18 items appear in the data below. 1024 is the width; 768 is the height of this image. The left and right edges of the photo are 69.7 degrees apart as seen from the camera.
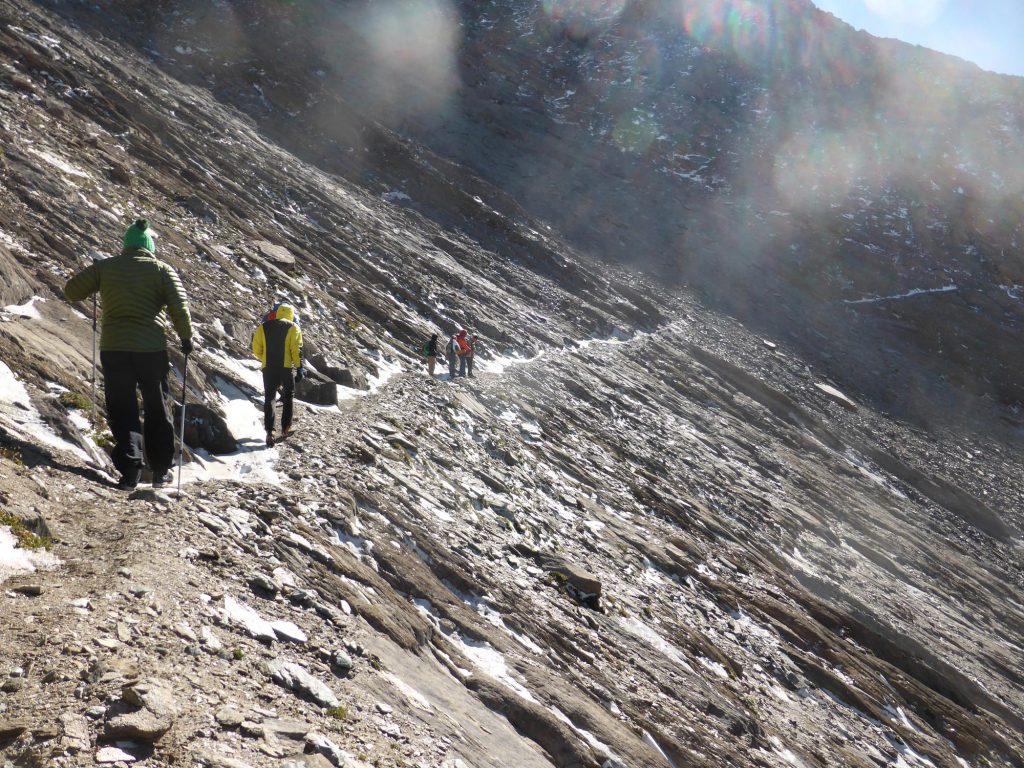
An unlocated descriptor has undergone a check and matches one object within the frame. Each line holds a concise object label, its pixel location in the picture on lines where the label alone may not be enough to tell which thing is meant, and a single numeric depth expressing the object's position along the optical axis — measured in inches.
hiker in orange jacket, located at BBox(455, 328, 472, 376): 912.9
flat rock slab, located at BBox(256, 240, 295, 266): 904.3
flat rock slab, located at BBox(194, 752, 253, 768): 155.3
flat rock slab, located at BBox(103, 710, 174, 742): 150.7
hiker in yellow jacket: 454.9
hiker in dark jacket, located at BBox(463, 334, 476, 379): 928.1
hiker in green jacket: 292.0
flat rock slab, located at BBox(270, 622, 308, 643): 227.6
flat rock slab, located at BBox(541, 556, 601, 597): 468.8
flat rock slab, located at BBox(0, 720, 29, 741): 142.8
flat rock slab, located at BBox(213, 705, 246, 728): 170.7
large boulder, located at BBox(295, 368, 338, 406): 559.8
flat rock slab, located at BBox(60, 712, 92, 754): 144.9
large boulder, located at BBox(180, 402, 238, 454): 378.9
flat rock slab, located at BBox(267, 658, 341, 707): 203.2
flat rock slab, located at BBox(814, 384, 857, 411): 1798.7
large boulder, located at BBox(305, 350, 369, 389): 652.1
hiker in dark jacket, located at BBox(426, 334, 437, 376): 884.6
